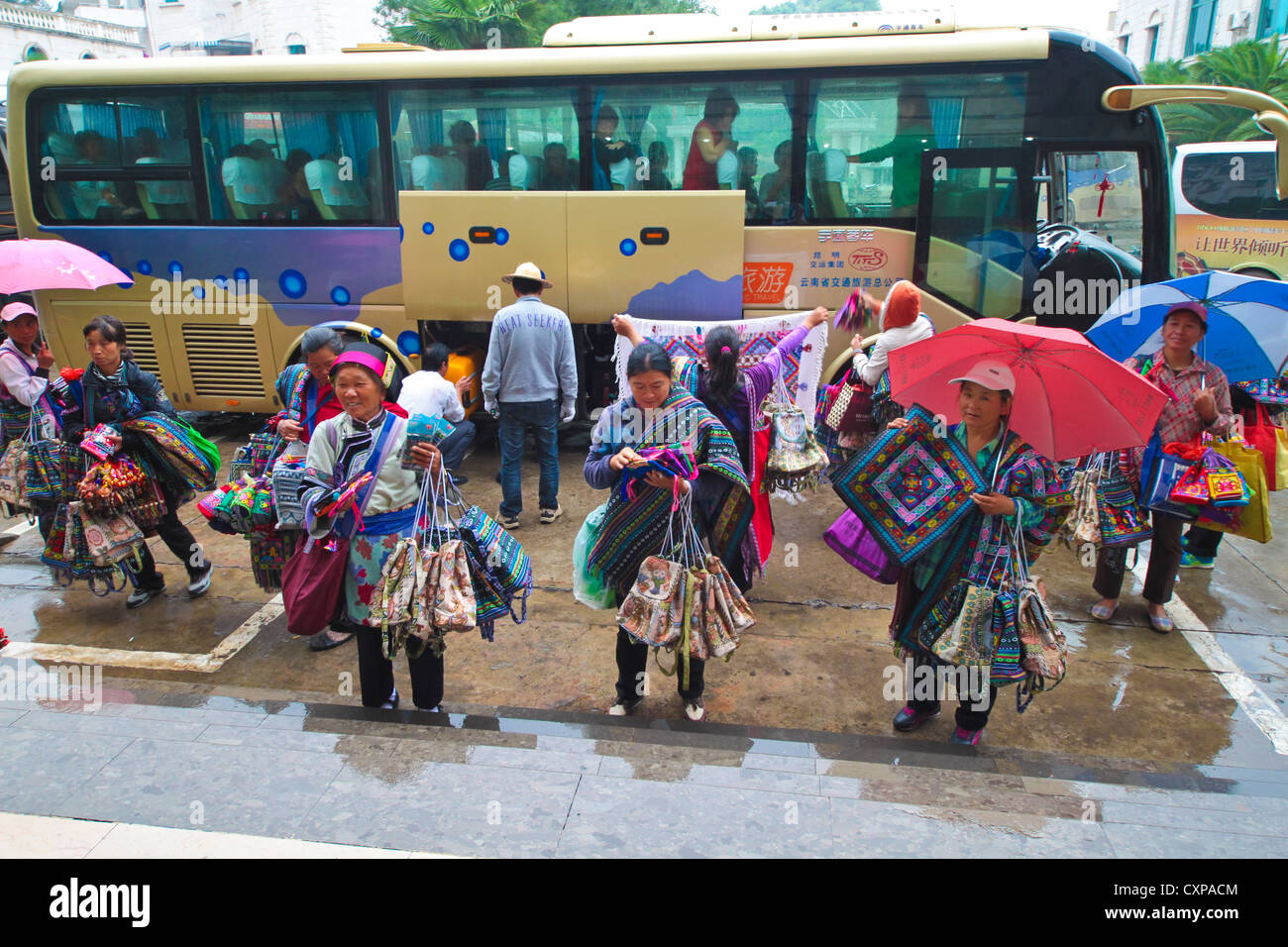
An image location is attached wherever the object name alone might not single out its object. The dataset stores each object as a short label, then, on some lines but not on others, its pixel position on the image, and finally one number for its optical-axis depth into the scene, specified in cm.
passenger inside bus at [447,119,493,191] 718
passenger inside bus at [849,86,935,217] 650
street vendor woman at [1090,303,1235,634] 421
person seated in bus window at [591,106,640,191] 697
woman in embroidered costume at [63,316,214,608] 444
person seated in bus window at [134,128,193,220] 763
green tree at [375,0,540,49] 2297
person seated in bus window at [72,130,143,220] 773
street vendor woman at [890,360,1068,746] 306
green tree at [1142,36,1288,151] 1744
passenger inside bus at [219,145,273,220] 750
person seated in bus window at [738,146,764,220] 683
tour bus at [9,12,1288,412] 645
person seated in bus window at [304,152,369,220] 738
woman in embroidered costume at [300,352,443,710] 311
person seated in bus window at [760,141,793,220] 678
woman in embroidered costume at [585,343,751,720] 321
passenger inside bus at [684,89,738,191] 675
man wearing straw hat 595
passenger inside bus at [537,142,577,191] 710
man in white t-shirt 346
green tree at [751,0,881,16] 6389
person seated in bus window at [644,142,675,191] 696
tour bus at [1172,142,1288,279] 1223
